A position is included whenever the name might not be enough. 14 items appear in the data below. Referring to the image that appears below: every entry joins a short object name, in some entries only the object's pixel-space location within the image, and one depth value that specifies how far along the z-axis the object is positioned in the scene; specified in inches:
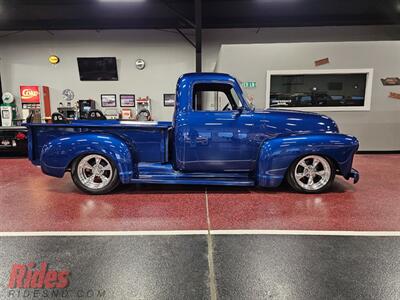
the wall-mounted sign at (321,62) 224.7
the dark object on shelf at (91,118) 184.8
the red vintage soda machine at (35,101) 291.3
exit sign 226.5
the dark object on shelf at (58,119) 137.6
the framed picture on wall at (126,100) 304.7
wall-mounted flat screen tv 296.7
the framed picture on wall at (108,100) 304.0
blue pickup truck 119.2
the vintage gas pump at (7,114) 272.8
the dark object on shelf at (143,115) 294.0
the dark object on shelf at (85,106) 296.3
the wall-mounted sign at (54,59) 295.4
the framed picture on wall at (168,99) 305.0
